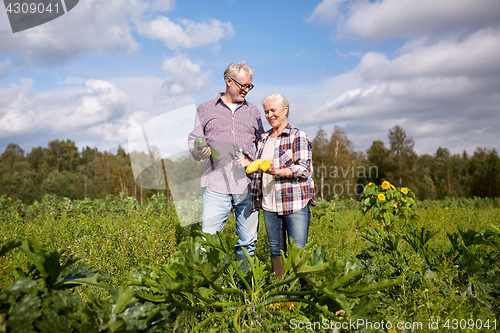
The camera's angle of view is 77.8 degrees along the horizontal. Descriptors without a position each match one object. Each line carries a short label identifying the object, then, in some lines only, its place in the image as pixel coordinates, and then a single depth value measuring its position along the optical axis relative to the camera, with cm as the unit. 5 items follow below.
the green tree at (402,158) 3625
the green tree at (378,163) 3744
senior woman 267
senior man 292
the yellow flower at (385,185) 622
